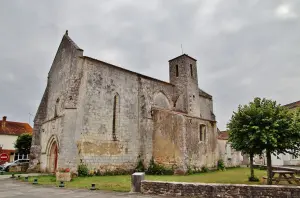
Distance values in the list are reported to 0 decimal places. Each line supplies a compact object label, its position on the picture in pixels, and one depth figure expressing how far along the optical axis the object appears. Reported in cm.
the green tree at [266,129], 1176
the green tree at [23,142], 3130
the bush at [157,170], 1908
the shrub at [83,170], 1659
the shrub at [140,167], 1995
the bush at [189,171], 1914
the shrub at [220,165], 2347
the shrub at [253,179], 1385
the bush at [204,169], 2099
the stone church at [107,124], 1753
